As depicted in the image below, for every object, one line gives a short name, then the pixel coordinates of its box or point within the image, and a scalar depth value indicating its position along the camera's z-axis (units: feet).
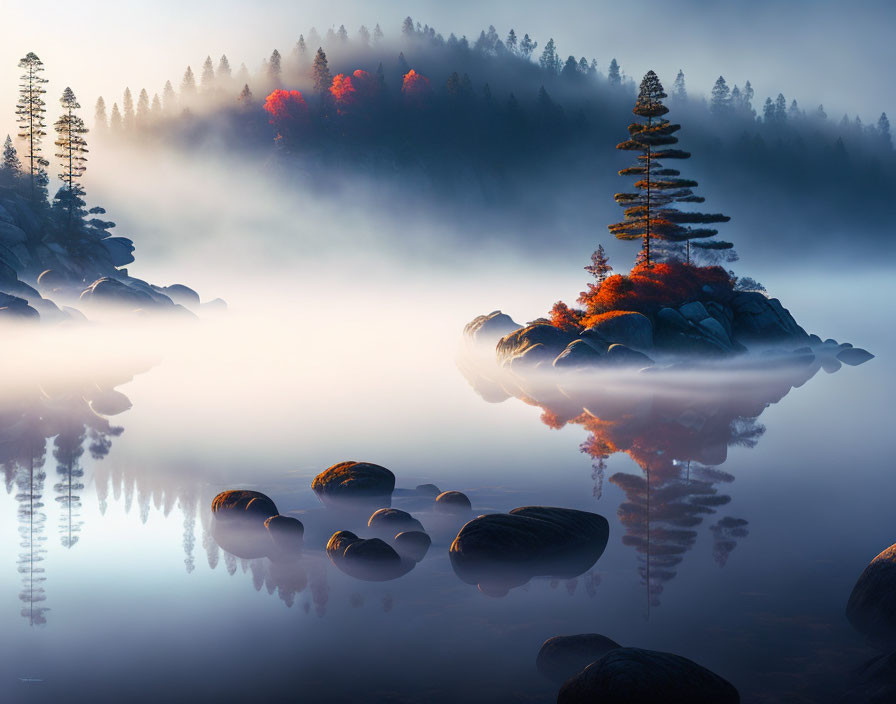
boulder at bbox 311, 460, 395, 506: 55.47
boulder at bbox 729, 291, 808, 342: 160.86
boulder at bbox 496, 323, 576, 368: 141.90
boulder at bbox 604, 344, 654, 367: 136.67
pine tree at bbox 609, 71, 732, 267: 165.48
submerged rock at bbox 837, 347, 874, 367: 163.60
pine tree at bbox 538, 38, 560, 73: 642.63
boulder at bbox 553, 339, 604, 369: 135.44
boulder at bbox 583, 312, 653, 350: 144.25
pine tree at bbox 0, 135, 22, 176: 290.56
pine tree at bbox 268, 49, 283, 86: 510.58
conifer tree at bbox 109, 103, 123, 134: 538.47
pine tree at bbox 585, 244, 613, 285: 173.21
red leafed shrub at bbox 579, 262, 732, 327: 153.07
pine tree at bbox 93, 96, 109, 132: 549.75
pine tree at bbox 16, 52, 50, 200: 279.90
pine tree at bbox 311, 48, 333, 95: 479.41
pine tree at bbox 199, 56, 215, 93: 533.55
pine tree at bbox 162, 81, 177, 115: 536.25
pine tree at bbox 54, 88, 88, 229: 269.85
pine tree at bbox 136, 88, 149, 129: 531.09
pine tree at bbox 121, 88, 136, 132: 537.65
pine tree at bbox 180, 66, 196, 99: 538.06
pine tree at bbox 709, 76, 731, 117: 627.91
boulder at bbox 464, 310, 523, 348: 183.21
